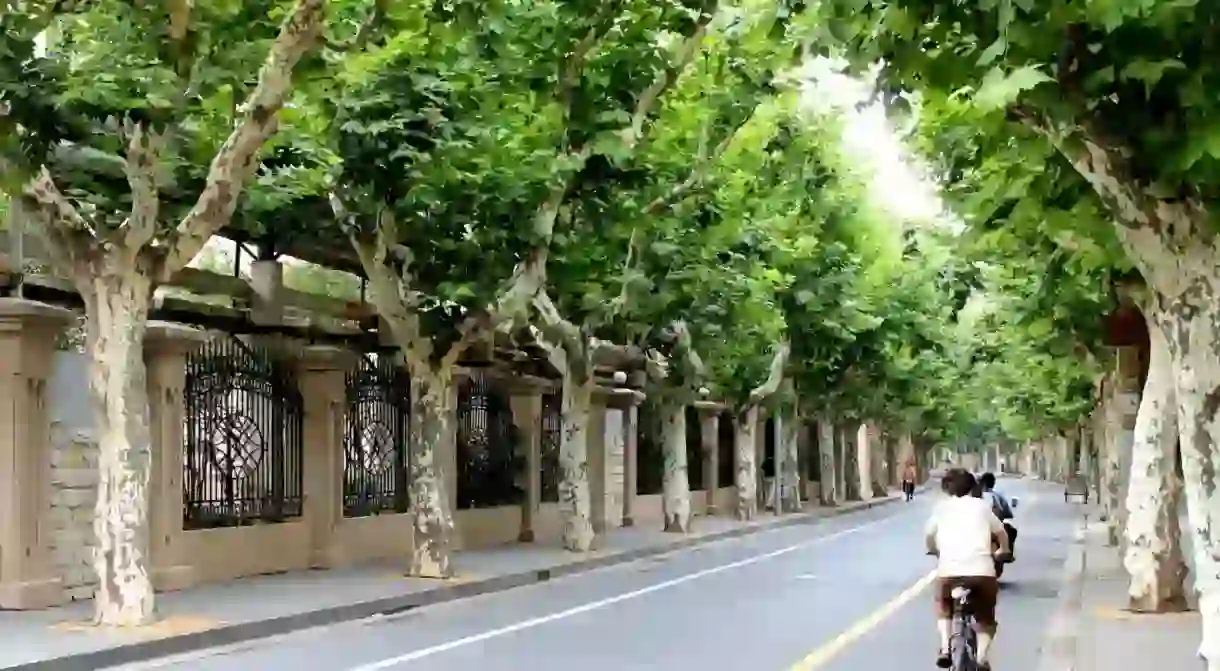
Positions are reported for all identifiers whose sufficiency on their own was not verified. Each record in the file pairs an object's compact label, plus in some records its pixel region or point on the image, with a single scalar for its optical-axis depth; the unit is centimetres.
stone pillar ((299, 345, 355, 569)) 2319
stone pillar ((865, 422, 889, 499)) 7588
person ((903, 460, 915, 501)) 6925
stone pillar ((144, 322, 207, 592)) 1883
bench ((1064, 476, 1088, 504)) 6950
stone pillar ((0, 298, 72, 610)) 1677
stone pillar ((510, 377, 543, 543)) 3177
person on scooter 2225
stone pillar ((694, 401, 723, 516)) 4566
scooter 2185
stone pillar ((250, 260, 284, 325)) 2188
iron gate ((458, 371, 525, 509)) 2969
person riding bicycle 1077
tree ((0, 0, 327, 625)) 1438
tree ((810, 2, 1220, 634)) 859
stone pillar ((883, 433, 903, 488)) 9394
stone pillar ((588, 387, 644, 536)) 3436
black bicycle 1074
